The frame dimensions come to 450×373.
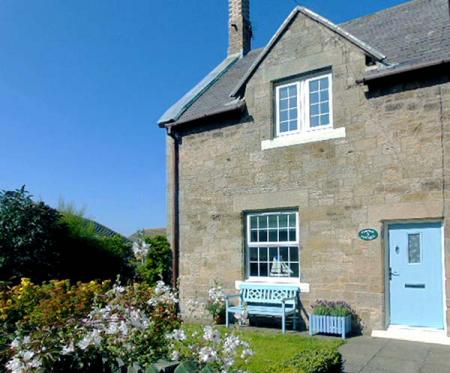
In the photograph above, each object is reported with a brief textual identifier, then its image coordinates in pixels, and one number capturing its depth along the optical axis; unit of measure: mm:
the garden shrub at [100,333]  3541
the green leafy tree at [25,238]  10953
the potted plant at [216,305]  4734
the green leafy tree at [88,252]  12555
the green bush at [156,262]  12398
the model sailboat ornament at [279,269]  10297
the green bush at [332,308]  8914
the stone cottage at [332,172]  8523
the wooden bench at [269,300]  9508
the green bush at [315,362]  5027
